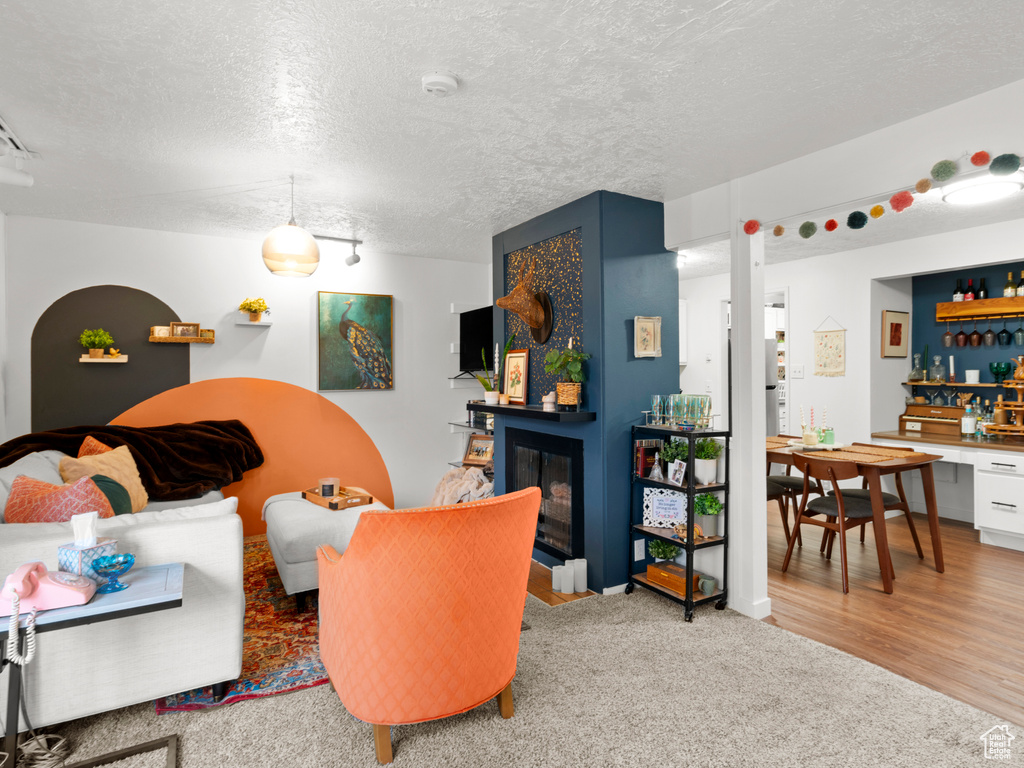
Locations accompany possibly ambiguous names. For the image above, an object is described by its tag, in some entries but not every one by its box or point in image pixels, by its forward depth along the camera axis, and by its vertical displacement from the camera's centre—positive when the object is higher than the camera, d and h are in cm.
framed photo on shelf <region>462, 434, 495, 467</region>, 554 -70
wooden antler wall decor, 402 +50
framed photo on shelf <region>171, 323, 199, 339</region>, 452 +40
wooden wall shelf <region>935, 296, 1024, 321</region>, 468 +57
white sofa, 206 -96
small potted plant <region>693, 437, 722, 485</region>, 332 -48
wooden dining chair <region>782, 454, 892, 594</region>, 360 -83
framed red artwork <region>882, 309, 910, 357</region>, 533 +41
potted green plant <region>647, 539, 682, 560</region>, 349 -104
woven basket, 360 -9
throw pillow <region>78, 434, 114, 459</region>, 382 -44
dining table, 352 -55
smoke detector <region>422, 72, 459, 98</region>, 220 +114
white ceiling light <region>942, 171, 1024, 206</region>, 268 +93
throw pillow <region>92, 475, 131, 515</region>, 298 -59
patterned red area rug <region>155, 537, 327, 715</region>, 242 -131
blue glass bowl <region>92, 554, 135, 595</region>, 189 -63
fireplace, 381 -73
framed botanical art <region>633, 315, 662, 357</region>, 365 +26
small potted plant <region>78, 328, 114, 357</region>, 430 +31
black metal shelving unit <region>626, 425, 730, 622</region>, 317 -91
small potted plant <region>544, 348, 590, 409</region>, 360 +5
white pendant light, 319 +72
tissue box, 187 -58
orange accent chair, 187 -77
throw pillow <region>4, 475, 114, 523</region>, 235 -50
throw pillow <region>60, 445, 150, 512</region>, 336 -54
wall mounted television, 557 +40
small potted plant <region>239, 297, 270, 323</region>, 482 +61
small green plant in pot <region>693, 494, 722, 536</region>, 335 -74
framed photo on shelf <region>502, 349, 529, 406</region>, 432 +3
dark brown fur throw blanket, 393 -51
